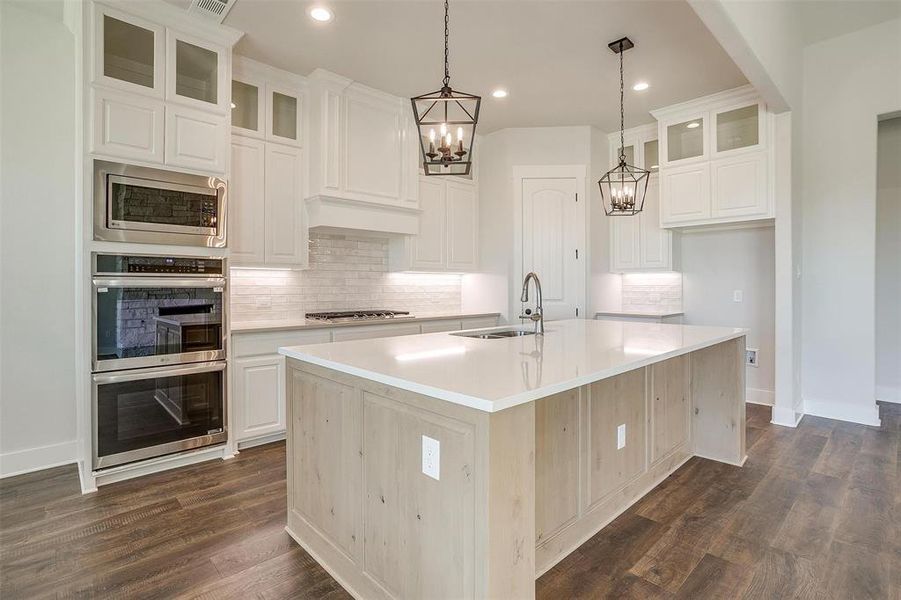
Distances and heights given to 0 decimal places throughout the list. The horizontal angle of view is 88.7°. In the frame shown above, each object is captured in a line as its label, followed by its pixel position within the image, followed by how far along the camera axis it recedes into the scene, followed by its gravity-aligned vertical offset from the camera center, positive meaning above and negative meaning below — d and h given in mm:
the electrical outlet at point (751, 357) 4617 -594
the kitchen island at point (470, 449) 1336 -580
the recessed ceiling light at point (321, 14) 2887 +1808
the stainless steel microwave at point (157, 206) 2689 +574
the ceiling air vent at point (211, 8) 2789 +1788
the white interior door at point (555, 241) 5012 +625
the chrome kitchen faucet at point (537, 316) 2717 -107
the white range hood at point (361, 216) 3832 +735
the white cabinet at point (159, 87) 2676 +1318
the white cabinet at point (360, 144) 3811 +1357
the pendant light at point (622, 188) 3281 +791
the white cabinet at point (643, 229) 5000 +772
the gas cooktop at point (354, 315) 3926 -155
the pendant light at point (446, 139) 2016 +702
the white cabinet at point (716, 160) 4012 +1270
